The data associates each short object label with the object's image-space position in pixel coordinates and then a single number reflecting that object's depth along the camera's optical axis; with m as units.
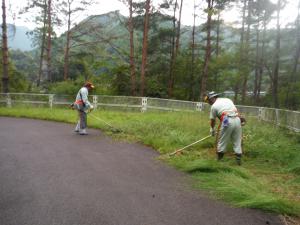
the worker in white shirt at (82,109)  12.41
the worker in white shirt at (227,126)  7.93
